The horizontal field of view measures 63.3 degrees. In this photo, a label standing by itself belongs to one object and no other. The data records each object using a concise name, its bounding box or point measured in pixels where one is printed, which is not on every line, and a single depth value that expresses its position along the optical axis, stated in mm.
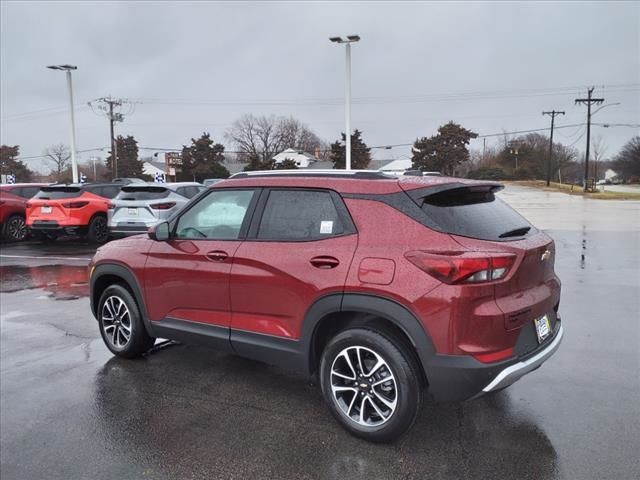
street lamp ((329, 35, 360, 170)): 21109
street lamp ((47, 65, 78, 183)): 25094
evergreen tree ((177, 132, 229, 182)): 59781
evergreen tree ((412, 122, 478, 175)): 64938
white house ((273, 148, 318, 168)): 90812
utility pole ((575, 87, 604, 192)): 50081
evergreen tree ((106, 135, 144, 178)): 74250
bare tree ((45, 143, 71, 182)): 75031
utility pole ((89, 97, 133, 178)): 46781
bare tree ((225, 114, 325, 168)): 88312
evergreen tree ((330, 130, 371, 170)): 54531
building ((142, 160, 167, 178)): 101988
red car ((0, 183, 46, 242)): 14695
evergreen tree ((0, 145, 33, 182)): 60906
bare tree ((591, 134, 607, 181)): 63831
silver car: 12062
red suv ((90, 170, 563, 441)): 3049
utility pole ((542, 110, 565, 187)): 63812
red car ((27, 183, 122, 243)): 13547
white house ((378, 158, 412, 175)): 102850
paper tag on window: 3520
